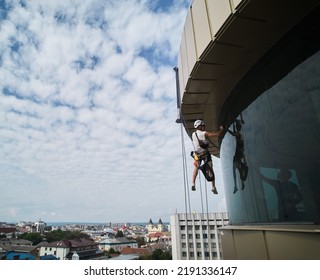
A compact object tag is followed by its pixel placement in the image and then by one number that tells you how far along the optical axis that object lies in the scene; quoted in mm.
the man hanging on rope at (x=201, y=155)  4359
